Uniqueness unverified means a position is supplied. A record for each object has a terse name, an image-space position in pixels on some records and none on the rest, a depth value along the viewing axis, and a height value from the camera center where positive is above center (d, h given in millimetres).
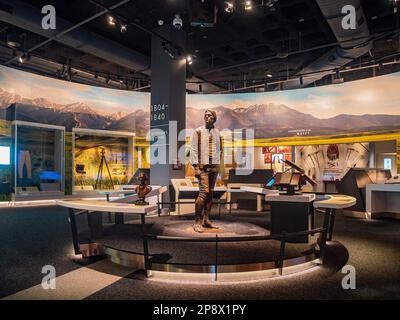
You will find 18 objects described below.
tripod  13617 -63
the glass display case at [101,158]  13023 +474
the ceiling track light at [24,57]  10138 +3607
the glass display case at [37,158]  11289 +425
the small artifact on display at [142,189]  4031 -250
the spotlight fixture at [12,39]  9484 +3845
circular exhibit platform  3461 -1059
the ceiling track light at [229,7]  6483 +3254
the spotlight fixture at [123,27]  7815 +3435
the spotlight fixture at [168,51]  8352 +3140
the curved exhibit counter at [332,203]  4023 -459
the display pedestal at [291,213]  4573 -651
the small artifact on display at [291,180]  4859 -193
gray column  9023 +2220
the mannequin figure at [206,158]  5043 +167
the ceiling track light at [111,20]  7663 +3550
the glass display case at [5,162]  10836 +280
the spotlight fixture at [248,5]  6379 +3244
